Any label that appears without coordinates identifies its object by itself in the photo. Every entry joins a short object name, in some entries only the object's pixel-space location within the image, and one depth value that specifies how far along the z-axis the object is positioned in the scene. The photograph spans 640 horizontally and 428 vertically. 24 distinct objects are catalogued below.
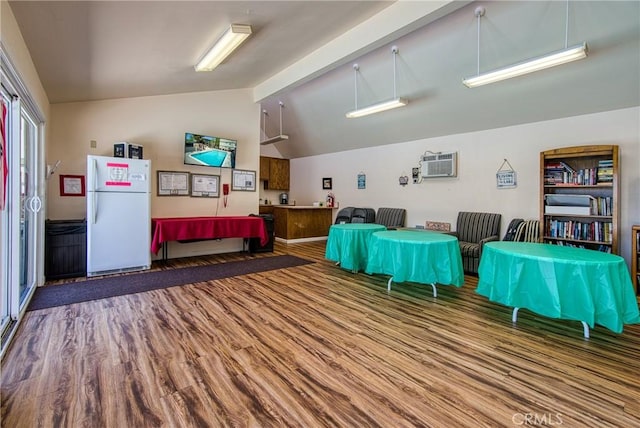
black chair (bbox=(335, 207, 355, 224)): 7.50
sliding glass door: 2.48
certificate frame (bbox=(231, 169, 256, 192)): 6.38
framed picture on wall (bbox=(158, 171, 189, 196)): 5.53
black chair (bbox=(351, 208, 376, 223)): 7.13
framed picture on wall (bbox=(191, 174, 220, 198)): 5.89
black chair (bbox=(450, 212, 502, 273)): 4.61
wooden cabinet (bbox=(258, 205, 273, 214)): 8.26
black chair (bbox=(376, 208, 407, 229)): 6.57
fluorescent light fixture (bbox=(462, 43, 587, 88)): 2.86
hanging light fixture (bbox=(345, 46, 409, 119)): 4.53
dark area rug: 3.41
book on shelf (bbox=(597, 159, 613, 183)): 3.89
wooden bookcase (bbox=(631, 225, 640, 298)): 3.60
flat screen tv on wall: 5.67
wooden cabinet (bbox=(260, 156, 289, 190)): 9.09
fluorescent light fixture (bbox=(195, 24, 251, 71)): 3.20
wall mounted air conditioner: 5.75
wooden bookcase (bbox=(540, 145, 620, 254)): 3.88
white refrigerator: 4.20
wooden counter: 7.51
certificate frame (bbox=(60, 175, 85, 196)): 4.62
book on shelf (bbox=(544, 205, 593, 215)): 4.03
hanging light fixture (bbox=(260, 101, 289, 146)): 7.20
